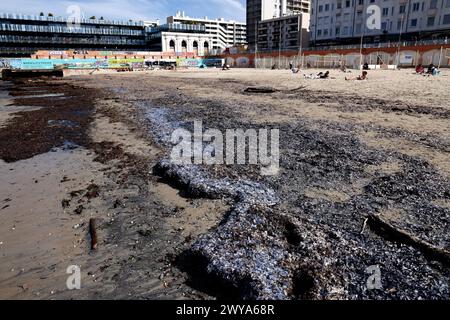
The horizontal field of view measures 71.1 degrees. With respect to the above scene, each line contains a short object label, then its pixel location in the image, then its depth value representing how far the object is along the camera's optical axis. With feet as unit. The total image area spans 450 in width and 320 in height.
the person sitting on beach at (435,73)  117.35
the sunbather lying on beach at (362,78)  108.99
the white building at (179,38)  455.46
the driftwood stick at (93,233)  17.74
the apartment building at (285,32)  400.06
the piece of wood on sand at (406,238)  14.42
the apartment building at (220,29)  541.34
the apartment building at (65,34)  375.66
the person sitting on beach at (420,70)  129.80
